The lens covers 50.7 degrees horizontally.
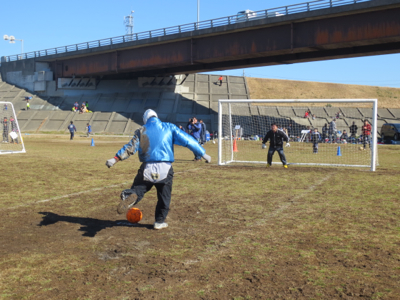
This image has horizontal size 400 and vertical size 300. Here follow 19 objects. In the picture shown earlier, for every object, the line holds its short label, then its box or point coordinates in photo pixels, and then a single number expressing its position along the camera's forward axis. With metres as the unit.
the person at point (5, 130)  30.69
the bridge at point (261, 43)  29.28
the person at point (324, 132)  31.33
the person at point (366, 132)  25.54
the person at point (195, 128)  20.34
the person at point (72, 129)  37.78
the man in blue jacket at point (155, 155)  6.30
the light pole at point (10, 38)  69.53
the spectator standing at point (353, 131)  29.28
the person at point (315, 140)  24.97
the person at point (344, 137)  31.69
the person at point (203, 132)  21.62
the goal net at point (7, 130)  29.39
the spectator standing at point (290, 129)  38.70
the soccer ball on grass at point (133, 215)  6.67
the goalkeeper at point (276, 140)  15.42
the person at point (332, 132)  31.65
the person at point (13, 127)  30.50
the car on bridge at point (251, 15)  34.14
